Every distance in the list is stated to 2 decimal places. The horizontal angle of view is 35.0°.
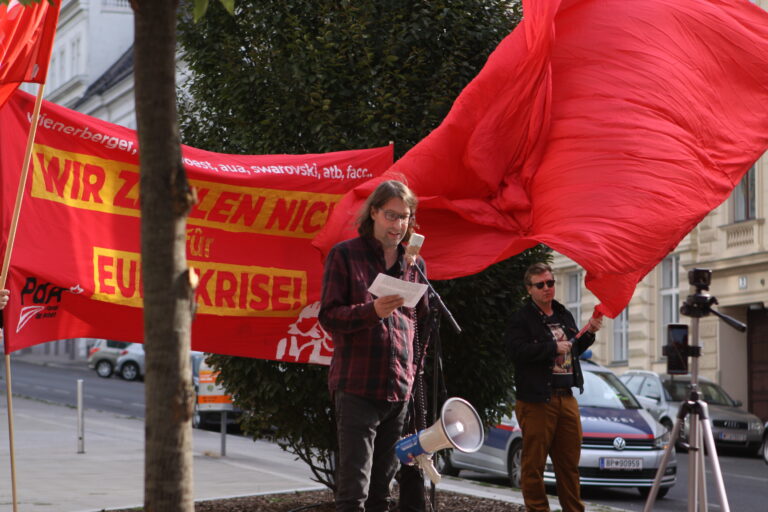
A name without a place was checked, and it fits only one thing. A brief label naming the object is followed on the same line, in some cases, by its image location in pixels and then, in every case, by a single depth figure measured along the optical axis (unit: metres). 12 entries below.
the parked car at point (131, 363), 42.34
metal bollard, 16.81
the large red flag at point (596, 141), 7.23
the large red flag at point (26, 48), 7.49
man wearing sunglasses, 8.24
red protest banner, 7.46
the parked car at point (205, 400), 18.02
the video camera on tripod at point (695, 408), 7.46
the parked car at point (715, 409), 24.91
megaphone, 5.58
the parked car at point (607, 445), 14.03
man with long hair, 5.82
